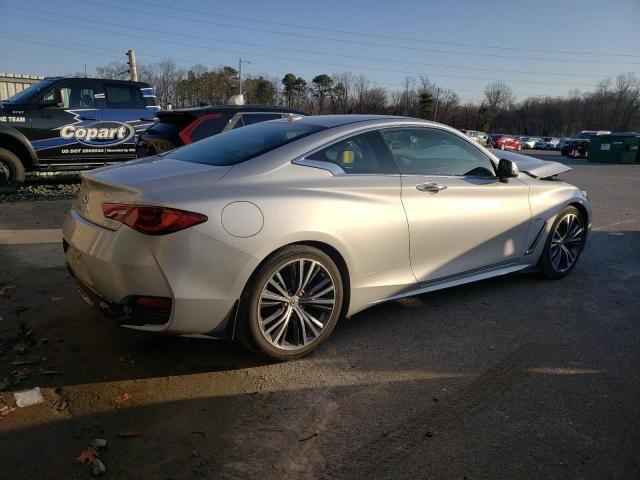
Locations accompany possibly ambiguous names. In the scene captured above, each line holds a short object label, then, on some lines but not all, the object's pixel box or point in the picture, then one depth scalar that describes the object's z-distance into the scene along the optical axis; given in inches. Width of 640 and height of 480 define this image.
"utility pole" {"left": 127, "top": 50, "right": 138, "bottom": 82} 868.0
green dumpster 1064.8
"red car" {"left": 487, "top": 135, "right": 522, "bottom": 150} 1829.4
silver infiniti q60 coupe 103.3
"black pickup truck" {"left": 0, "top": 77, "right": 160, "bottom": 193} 338.0
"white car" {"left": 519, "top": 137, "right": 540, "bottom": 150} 2213.3
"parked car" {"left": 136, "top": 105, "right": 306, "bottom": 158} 251.6
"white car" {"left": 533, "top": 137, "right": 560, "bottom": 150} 2129.7
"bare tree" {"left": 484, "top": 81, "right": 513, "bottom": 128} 3782.0
